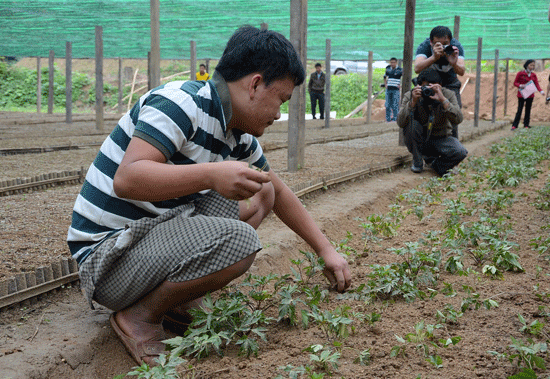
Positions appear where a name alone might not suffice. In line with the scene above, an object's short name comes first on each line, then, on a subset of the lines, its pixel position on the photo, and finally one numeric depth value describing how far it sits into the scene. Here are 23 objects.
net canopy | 11.34
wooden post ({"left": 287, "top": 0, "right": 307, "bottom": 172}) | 5.15
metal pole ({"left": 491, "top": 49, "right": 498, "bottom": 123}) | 14.74
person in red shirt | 13.40
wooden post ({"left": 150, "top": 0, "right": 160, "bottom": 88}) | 6.23
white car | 27.48
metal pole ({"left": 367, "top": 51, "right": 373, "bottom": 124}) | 15.31
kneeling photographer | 5.63
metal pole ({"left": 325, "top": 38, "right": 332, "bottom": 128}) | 13.11
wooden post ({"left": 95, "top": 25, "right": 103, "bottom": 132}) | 9.80
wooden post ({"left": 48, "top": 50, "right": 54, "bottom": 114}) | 14.66
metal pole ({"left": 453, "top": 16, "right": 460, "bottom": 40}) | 10.70
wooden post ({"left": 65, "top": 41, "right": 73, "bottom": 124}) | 12.55
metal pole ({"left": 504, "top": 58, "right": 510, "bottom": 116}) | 18.15
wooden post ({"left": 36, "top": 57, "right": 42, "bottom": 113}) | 17.62
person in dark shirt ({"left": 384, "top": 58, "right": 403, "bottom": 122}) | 14.34
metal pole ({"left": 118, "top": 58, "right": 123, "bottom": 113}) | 18.26
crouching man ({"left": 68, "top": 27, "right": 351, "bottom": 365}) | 1.76
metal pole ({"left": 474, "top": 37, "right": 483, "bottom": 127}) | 12.38
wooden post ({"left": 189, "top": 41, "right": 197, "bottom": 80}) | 11.92
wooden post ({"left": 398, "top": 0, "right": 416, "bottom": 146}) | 7.59
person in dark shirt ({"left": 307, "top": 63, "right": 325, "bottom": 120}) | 15.94
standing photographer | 5.72
